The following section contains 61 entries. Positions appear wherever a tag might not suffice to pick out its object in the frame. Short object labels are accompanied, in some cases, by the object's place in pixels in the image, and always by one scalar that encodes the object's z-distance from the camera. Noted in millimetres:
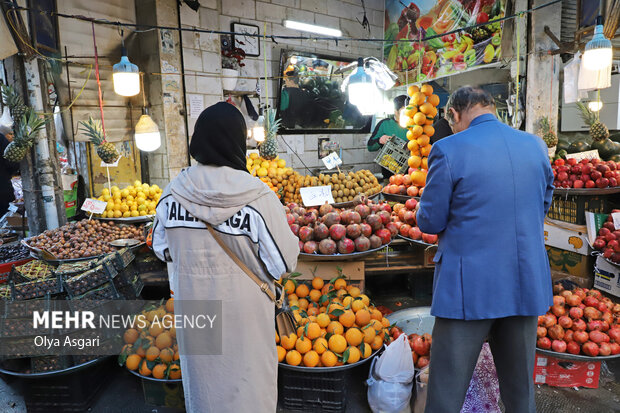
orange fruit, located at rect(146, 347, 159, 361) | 2574
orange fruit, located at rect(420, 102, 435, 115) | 4969
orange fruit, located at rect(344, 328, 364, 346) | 2568
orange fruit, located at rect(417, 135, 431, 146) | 4969
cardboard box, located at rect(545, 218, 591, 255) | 4051
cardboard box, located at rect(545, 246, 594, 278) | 4059
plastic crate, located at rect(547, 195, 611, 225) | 4117
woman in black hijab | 1664
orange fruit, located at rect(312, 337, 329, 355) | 2516
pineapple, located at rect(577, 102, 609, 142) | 5625
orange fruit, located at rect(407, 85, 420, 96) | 5118
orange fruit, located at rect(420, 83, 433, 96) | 4993
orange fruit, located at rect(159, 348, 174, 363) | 2564
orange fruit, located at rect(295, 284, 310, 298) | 3100
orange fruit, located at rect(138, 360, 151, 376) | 2561
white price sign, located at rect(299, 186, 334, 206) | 4047
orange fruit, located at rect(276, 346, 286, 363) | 2510
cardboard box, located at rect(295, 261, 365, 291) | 3199
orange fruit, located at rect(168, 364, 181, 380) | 2518
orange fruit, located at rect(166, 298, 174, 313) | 2834
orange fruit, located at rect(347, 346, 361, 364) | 2479
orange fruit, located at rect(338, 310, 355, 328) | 2688
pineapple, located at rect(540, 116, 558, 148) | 5602
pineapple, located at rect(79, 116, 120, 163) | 4633
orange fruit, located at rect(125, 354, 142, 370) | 2598
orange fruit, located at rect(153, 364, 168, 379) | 2522
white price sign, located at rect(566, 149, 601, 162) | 5116
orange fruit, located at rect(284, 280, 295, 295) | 3079
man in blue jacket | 1791
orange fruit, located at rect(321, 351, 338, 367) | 2457
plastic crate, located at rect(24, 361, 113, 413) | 2625
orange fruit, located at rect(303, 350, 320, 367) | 2461
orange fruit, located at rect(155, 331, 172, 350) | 2629
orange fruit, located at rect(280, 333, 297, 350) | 2539
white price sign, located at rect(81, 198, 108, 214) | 4273
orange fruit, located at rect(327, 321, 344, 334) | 2609
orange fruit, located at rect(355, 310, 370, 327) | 2701
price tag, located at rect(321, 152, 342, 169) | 4914
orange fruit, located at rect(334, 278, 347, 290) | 3107
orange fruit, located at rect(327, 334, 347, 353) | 2514
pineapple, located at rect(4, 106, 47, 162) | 4059
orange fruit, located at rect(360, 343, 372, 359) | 2551
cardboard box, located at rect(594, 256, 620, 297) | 3521
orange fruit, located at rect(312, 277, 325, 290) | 3145
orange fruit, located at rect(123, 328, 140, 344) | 2723
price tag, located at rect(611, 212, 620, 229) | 3592
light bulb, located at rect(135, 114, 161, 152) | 4945
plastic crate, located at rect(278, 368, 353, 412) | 2539
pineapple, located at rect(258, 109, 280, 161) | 5500
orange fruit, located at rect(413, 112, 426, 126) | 5012
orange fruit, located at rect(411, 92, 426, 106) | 5000
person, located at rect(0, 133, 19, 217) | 4785
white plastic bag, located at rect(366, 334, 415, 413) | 2420
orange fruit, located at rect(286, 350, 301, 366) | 2477
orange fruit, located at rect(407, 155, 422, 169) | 4988
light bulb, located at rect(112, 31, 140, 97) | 4047
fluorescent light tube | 7538
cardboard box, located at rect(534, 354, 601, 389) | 2830
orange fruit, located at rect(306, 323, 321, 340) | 2568
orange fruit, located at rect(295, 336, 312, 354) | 2514
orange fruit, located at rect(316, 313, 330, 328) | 2672
